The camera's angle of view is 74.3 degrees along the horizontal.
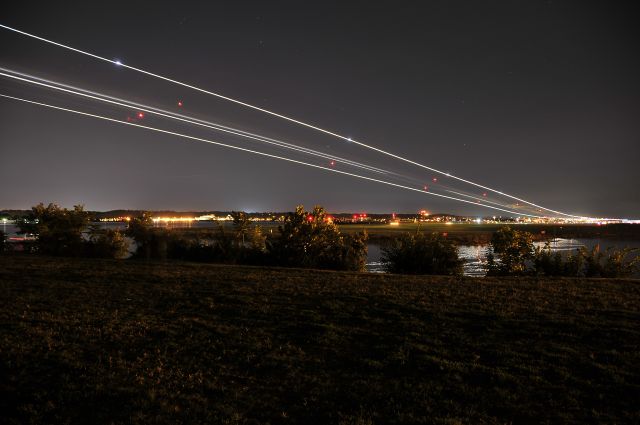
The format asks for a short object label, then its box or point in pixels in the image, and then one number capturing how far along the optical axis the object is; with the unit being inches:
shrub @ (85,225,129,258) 1079.6
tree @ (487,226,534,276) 959.6
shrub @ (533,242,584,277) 804.0
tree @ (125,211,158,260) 1198.2
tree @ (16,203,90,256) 1071.0
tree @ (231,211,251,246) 1170.8
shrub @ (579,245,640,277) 804.6
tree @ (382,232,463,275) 854.5
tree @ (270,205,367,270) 947.3
